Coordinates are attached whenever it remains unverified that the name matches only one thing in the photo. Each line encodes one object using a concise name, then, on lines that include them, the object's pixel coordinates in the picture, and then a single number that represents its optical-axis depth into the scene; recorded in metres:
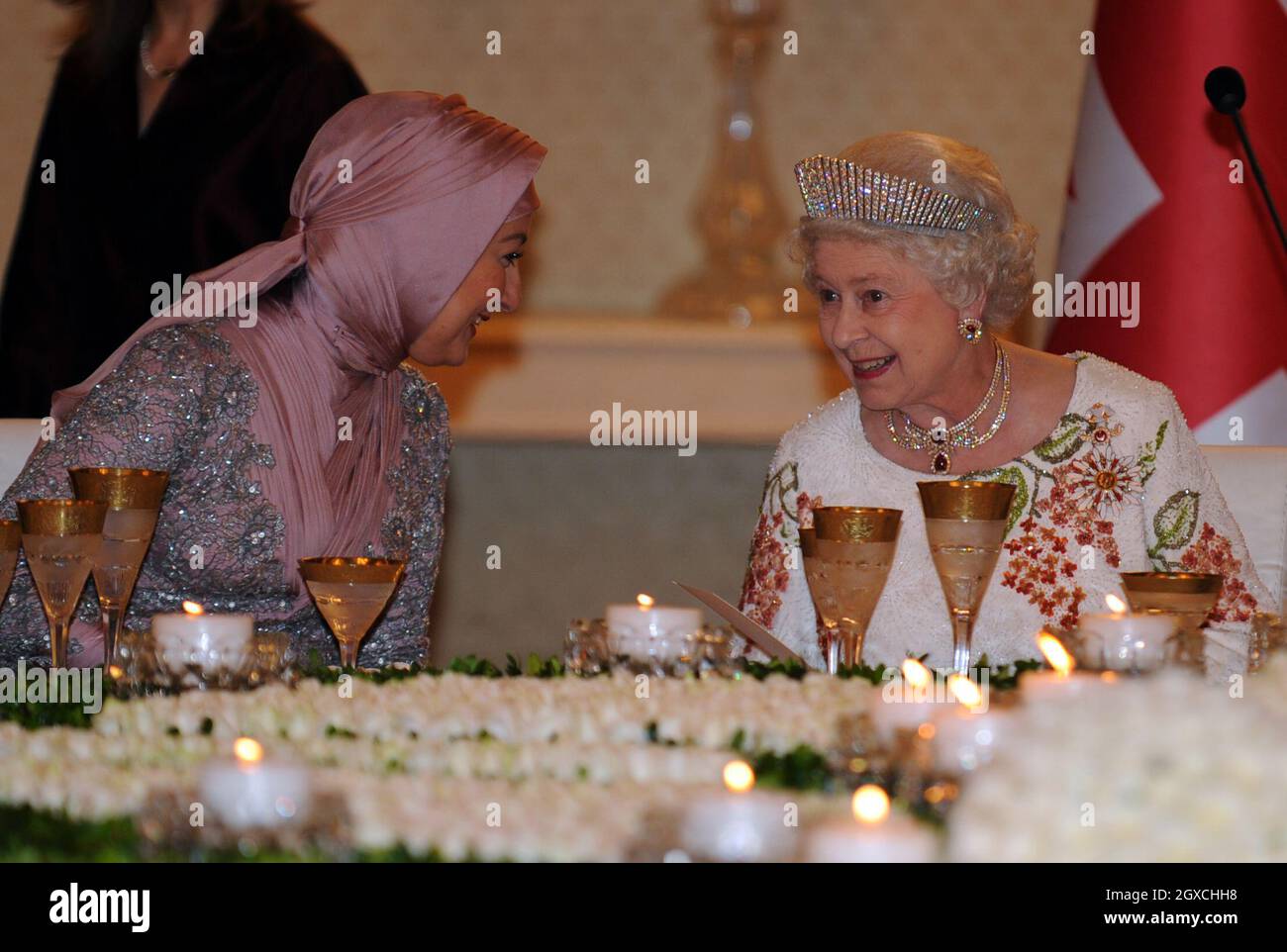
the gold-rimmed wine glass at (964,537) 3.09
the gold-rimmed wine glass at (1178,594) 3.06
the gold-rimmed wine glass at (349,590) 3.08
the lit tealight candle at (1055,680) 2.57
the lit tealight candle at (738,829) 2.47
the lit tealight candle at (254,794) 2.51
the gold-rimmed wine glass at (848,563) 3.10
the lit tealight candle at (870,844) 2.42
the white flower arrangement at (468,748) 2.52
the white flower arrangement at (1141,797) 2.37
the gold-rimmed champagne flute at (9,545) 3.07
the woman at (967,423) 3.74
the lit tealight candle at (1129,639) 2.83
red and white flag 4.53
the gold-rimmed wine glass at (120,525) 3.09
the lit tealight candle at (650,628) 3.00
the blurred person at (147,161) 5.37
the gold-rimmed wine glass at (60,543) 3.01
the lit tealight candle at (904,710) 2.65
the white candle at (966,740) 2.60
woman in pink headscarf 3.65
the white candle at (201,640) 2.91
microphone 3.75
